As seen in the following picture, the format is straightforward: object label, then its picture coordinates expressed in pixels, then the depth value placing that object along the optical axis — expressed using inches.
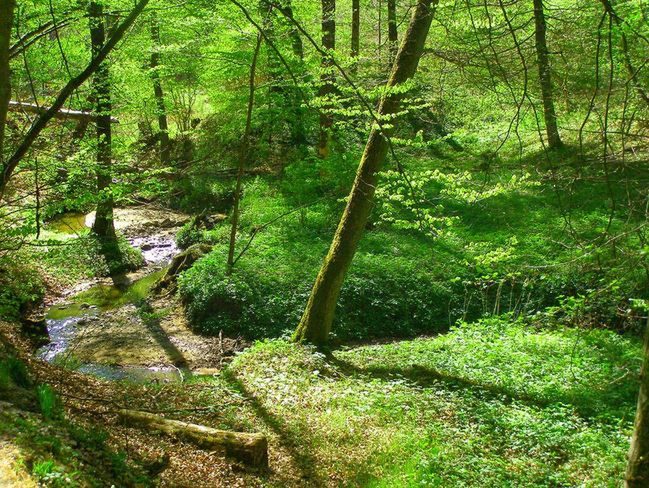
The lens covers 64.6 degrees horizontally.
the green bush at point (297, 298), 402.6
